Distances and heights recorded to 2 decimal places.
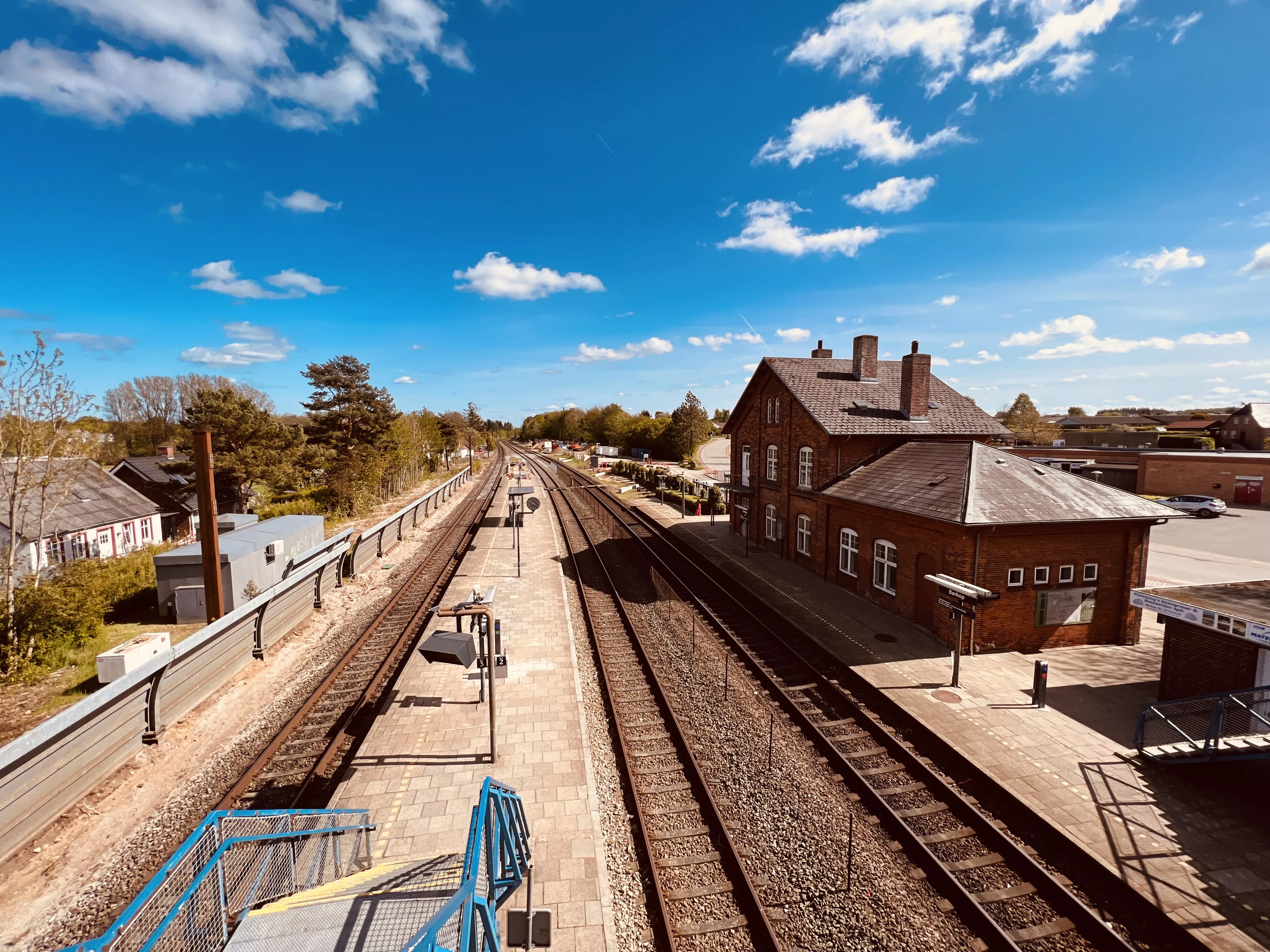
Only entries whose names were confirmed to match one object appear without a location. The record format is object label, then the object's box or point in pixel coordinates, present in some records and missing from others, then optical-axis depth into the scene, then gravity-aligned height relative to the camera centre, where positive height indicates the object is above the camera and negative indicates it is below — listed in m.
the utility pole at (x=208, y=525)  13.68 -2.34
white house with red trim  21.66 -4.12
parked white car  34.59 -4.35
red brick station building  14.06 -2.07
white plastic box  10.99 -4.65
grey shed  15.95 -4.28
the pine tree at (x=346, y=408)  35.50 +1.64
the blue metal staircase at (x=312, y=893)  4.14 -4.19
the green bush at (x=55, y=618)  12.41 -4.48
